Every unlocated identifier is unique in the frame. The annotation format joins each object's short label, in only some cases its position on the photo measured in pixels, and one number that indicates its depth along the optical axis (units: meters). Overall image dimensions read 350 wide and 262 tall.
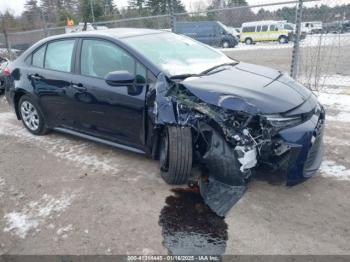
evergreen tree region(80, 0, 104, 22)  33.12
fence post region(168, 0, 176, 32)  7.55
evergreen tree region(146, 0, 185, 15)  33.18
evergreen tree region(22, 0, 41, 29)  28.36
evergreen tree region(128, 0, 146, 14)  35.84
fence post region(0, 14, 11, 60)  12.58
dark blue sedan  3.08
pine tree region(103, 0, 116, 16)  37.88
